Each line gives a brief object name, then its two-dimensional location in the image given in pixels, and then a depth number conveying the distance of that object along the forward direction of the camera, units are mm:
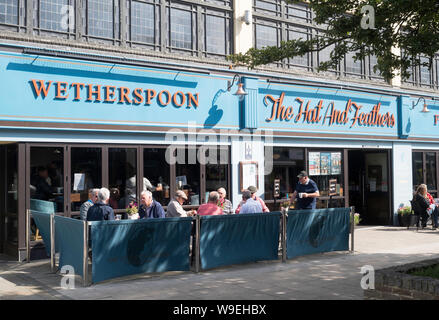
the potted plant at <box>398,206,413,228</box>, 17066
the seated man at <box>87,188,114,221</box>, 9008
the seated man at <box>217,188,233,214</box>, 11367
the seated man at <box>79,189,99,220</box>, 10250
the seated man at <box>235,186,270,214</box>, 11486
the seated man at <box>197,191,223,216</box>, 9844
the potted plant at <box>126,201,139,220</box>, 11266
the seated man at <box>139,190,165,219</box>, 9523
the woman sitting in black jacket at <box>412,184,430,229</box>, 16156
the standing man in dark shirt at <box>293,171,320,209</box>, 12031
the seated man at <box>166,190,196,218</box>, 9859
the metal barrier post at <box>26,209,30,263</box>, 10616
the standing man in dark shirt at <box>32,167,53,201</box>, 11039
